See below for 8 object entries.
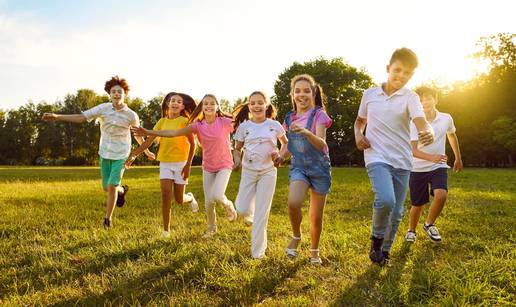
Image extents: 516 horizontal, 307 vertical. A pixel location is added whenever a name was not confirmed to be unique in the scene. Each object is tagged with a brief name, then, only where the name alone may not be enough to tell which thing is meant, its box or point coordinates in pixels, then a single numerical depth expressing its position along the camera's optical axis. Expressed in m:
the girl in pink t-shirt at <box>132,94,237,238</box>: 6.32
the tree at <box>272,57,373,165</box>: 44.44
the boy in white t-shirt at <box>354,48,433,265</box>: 4.62
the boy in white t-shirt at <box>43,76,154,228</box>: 7.42
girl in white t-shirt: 5.41
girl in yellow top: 6.77
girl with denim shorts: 5.05
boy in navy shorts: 6.32
